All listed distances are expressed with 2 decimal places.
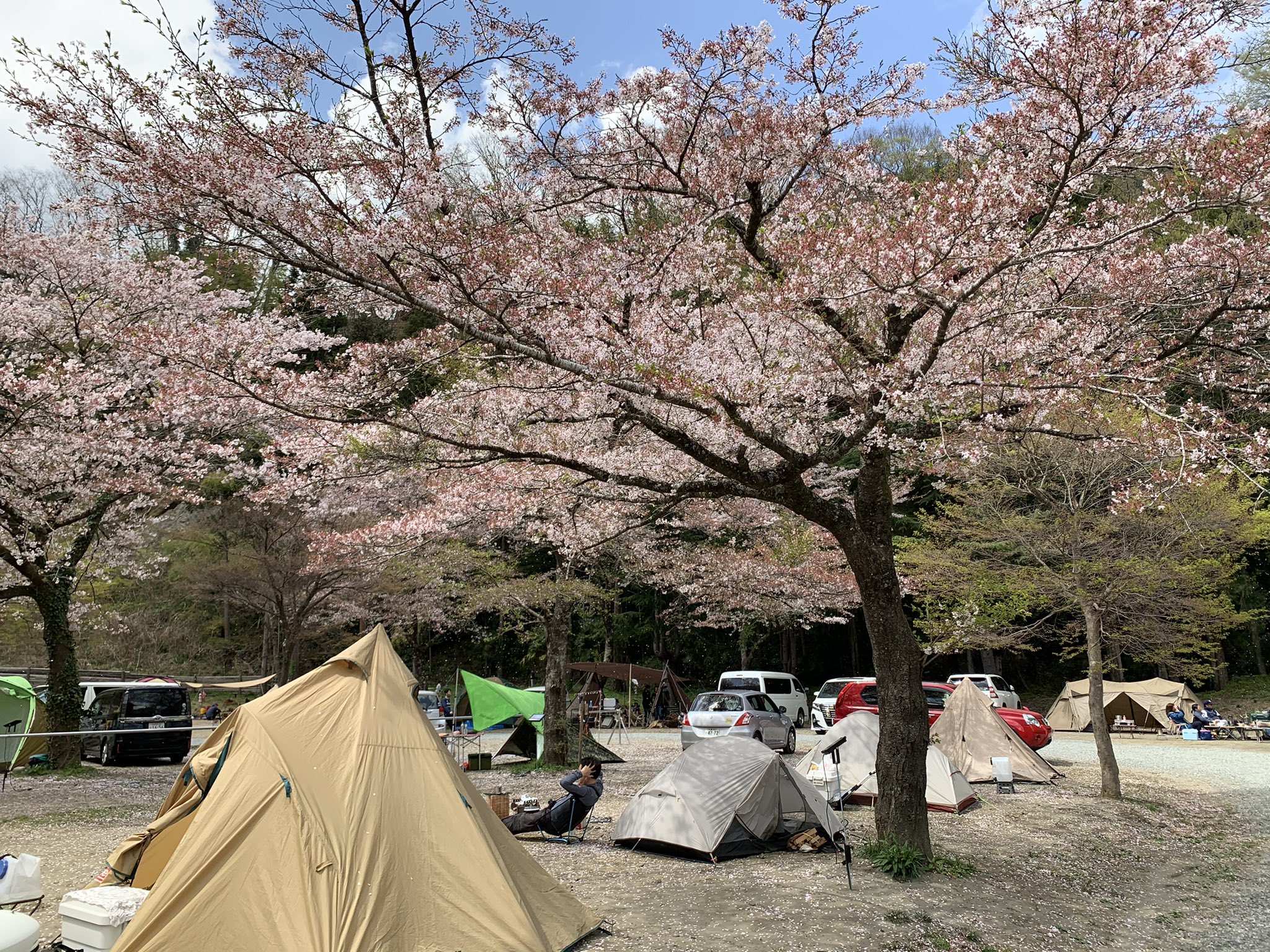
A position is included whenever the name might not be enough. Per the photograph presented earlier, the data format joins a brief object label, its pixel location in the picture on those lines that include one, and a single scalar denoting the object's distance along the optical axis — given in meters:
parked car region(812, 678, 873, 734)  19.53
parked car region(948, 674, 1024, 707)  20.69
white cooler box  4.80
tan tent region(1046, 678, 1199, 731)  22.17
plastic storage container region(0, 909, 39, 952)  4.49
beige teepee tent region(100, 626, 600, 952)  4.62
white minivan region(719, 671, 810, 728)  20.58
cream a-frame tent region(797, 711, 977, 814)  10.44
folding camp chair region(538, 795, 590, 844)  8.63
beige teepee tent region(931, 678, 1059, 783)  12.98
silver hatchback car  16.11
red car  15.20
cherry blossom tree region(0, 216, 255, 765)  11.39
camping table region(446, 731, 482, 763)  14.87
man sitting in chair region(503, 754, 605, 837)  8.57
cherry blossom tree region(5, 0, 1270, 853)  5.81
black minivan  15.47
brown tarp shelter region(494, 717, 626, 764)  15.20
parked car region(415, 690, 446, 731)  20.72
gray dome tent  8.05
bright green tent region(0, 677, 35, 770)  14.40
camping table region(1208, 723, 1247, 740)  19.84
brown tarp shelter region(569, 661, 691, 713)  24.00
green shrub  7.18
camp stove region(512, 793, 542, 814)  9.17
